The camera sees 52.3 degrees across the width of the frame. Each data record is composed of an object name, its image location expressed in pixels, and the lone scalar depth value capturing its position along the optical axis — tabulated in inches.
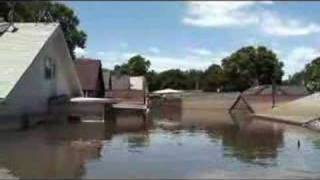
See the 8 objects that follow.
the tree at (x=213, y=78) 2074.5
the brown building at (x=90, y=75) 1114.3
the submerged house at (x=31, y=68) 560.7
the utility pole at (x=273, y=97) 1183.9
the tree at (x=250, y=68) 2035.5
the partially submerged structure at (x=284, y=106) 797.0
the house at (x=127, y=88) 1307.9
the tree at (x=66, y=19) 970.1
